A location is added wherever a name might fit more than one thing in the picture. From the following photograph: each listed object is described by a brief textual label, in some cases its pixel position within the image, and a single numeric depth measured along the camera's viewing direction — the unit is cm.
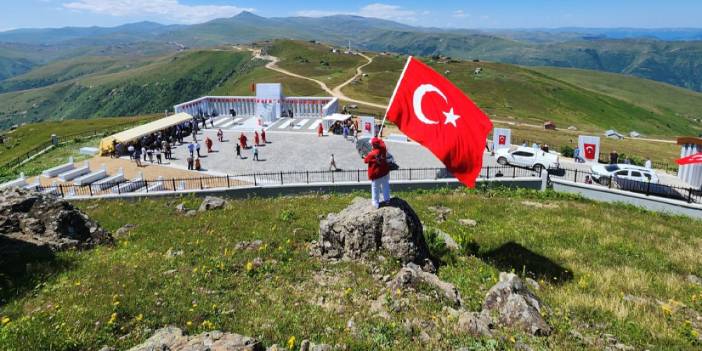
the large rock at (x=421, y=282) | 895
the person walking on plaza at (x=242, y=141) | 3447
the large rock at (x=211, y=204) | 1856
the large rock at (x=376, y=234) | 1069
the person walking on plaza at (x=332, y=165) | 2830
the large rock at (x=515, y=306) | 762
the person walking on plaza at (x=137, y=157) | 3117
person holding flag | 1095
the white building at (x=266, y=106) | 4619
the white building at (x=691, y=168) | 2538
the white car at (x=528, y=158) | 3011
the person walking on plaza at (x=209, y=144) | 3419
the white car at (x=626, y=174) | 2611
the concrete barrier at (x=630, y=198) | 2198
